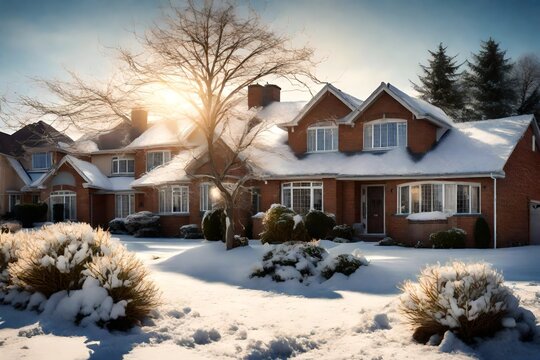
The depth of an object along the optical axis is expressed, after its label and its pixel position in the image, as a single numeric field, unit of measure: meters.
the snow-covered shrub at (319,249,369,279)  13.49
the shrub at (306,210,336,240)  23.64
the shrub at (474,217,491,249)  22.80
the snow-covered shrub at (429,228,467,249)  22.33
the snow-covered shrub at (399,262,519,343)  7.31
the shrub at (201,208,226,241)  22.03
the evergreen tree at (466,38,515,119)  47.53
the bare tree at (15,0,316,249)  17.55
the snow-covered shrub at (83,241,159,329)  8.45
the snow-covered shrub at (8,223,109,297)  9.64
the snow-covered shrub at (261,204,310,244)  19.56
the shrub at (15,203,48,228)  37.12
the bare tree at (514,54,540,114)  46.97
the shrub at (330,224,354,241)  25.02
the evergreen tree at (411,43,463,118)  49.22
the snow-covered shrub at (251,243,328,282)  13.50
